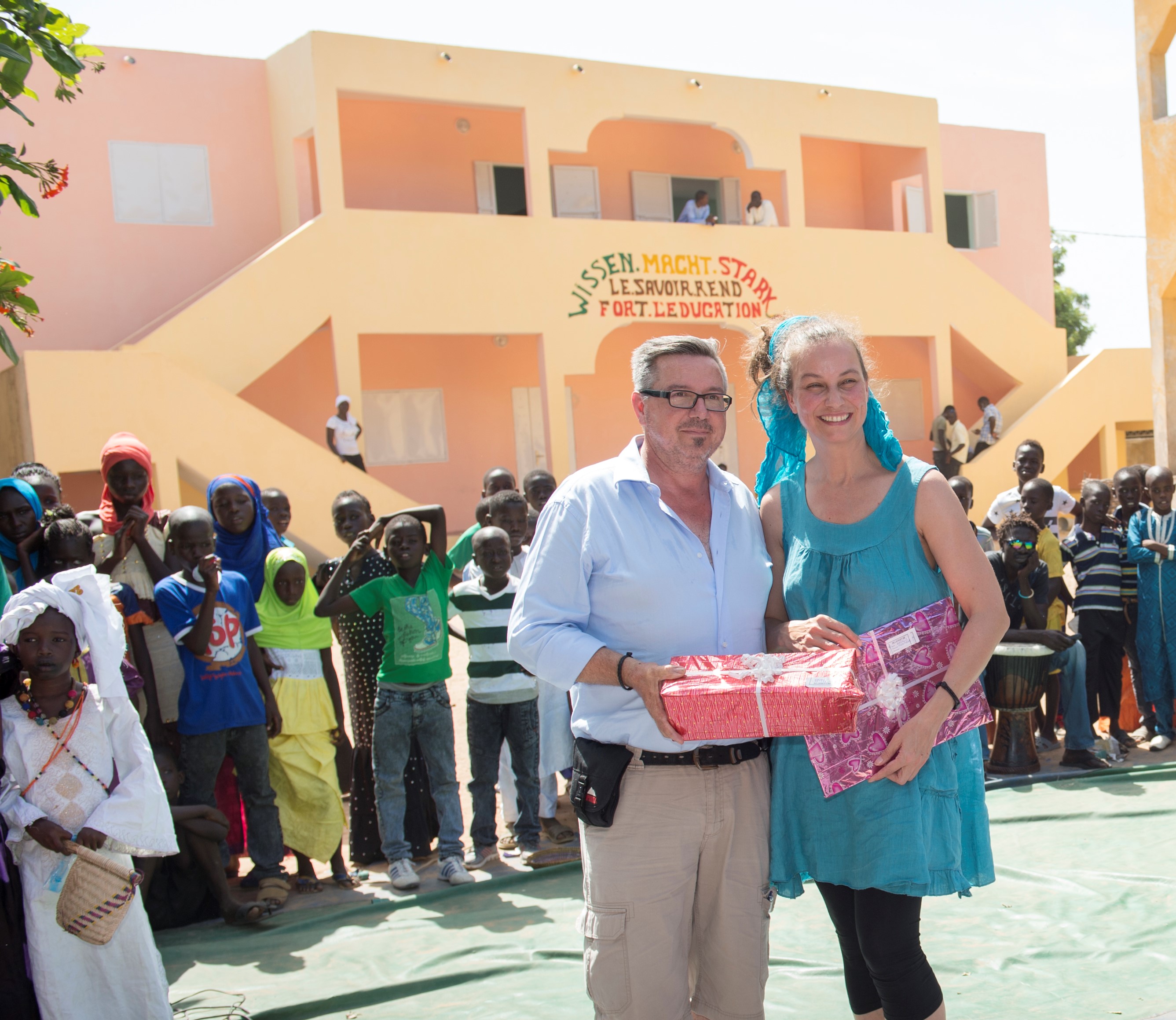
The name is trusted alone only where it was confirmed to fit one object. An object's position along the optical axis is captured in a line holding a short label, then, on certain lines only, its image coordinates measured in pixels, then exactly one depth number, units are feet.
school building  47.80
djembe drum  21.85
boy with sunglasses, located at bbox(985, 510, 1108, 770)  21.94
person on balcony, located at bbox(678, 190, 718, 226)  63.31
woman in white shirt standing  49.26
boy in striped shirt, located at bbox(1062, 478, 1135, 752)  23.57
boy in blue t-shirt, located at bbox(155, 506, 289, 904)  16.87
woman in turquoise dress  8.87
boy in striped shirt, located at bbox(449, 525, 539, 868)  19.13
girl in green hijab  18.30
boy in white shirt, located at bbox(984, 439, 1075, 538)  25.57
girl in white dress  12.21
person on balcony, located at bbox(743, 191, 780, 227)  64.18
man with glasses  8.96
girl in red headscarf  17.54
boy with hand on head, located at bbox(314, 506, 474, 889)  18.22
